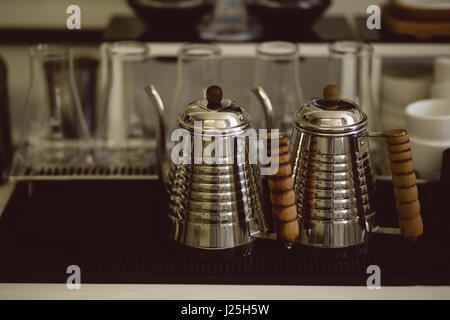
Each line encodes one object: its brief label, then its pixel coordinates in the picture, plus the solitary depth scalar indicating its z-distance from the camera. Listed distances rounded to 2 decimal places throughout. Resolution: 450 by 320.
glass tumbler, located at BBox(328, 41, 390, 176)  1.22
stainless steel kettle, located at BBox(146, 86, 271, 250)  0.92
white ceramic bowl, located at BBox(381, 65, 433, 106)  1.35
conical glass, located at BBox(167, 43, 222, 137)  1.21
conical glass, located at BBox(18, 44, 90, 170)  1.20
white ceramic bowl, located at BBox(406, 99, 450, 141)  1.09
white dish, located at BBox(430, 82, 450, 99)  1.29
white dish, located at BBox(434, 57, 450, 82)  1.28
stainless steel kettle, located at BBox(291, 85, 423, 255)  0.93
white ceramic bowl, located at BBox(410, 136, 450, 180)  1.10
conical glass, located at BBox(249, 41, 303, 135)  1.22
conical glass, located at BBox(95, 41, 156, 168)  1.22
